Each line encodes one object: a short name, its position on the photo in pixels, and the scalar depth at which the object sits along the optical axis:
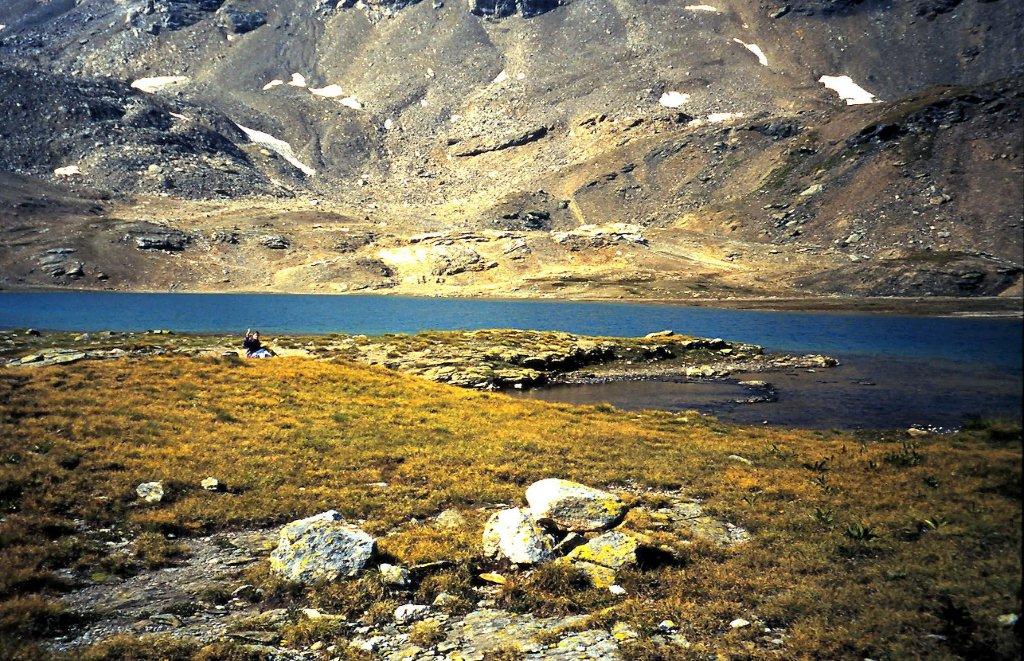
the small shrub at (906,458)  18.83
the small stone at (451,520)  15.73
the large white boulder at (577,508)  14.32
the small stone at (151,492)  16.58
